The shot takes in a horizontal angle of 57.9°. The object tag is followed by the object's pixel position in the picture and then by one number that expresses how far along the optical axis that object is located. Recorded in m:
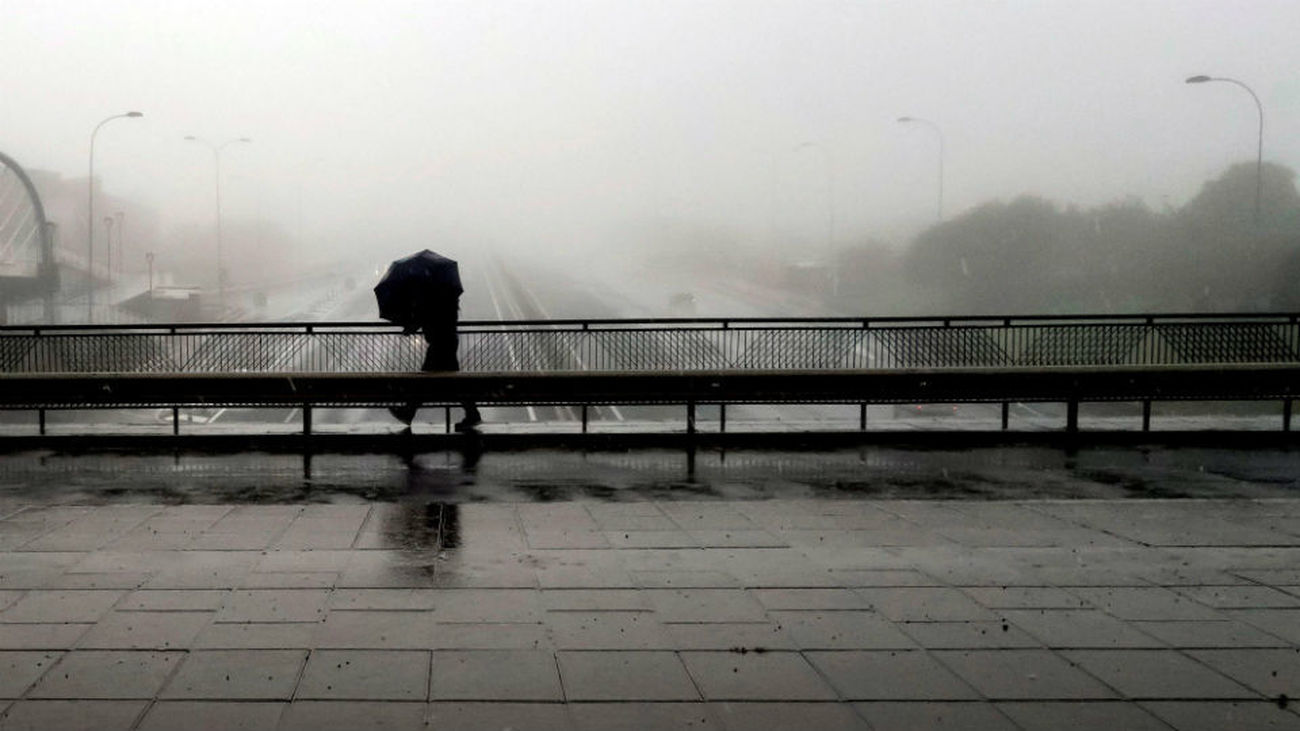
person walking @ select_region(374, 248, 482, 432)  13.99
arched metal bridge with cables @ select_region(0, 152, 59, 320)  73.00
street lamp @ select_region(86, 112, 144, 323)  57.08
